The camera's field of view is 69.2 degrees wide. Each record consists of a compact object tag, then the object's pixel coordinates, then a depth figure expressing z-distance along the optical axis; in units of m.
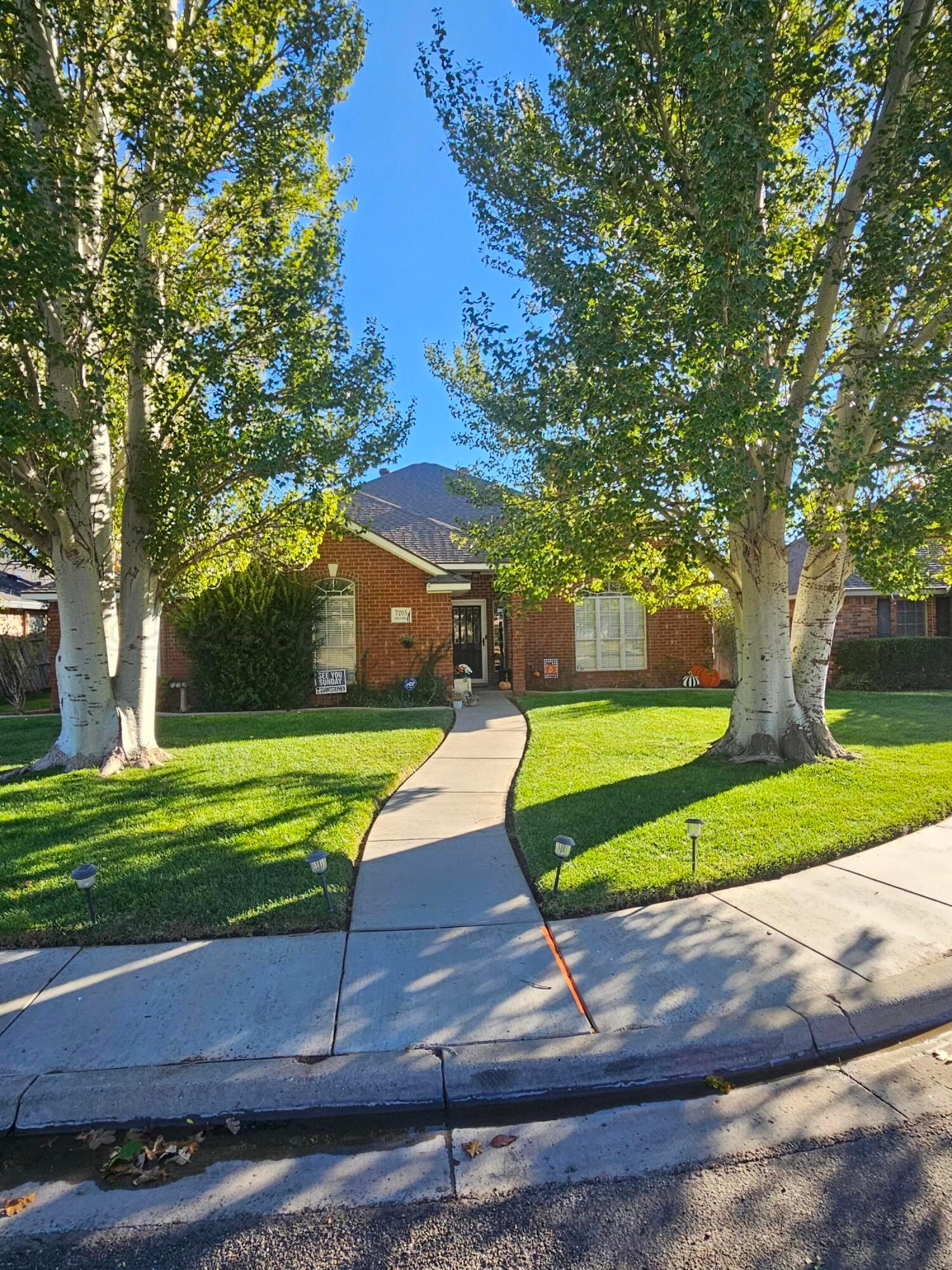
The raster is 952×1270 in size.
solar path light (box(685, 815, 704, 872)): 4.41
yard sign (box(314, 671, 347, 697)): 14.01
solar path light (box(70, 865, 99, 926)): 3.72
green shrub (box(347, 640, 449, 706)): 14.01
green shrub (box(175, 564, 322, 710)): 13.05
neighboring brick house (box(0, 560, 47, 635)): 17.27
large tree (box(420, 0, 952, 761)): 5.31
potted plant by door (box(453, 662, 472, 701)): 14.38
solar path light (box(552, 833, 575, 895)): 4.04
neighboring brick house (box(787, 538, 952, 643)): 18.59
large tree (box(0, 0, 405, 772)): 6.15
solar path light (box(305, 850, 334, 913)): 3.85
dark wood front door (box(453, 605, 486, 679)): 17.56
